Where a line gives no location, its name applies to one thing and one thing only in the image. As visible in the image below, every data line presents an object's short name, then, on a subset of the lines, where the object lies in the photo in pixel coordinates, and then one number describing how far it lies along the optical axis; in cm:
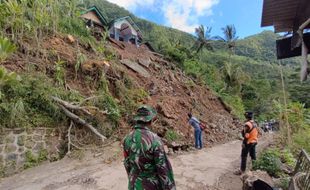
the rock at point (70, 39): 841
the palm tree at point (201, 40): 2295
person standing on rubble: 685
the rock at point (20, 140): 493
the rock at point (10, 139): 479
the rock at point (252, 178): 327
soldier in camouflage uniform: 181
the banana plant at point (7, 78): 455
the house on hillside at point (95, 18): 1330
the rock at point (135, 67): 980
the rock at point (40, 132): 525
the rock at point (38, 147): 511
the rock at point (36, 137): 517
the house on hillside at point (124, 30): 1549
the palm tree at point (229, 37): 2339
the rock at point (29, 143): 503
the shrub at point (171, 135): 702
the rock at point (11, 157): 470
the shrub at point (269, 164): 412
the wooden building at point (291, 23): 231
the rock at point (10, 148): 473
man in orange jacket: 418
